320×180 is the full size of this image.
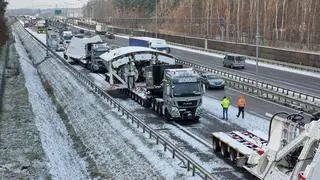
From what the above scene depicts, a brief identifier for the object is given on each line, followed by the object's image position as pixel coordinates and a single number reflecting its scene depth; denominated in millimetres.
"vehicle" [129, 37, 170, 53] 71331
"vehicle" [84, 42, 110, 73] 58812
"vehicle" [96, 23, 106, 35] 139125
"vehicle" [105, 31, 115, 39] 124344
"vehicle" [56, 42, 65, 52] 91400
